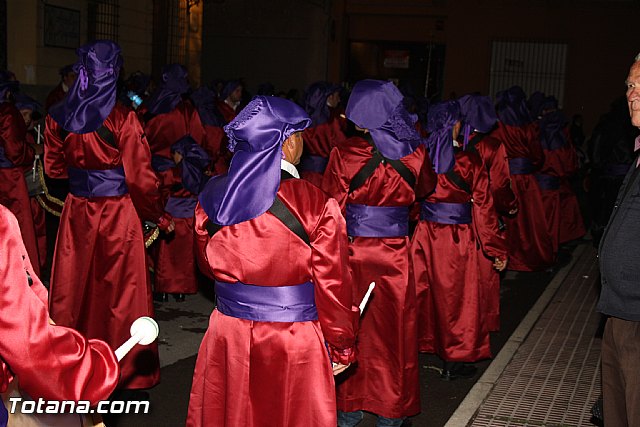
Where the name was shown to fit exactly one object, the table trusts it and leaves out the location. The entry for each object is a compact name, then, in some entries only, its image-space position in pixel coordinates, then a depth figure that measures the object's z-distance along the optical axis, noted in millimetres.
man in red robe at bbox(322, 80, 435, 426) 5406
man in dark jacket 3965
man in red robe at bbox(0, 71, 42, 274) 8258
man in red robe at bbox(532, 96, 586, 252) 11398
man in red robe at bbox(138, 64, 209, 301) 8414
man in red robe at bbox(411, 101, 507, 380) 6434
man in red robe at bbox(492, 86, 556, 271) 10374
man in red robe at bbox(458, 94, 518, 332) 7043
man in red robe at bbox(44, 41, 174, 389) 5742
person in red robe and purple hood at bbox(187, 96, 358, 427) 3707
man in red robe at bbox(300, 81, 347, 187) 11297
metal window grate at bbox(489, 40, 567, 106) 24297
